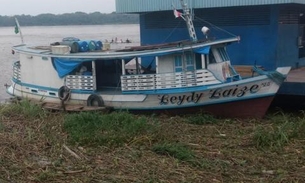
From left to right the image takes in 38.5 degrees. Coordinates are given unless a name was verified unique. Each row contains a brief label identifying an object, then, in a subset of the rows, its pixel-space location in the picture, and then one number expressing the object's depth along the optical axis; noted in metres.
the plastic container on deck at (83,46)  12.73
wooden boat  10.58
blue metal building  13.28
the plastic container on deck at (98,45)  13.34
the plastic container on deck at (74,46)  12.55
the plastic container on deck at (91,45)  13.05
